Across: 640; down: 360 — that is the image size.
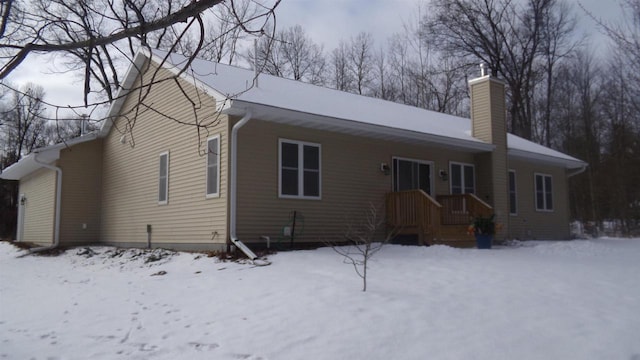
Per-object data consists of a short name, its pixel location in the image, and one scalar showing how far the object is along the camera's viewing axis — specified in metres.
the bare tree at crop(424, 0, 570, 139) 29.28
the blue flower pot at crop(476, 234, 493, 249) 12.10
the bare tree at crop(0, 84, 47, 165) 29.28
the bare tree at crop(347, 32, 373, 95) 30.53
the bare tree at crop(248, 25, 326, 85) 27.33
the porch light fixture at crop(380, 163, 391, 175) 12.90
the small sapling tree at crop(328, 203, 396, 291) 10.86
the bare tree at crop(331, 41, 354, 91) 29.97
